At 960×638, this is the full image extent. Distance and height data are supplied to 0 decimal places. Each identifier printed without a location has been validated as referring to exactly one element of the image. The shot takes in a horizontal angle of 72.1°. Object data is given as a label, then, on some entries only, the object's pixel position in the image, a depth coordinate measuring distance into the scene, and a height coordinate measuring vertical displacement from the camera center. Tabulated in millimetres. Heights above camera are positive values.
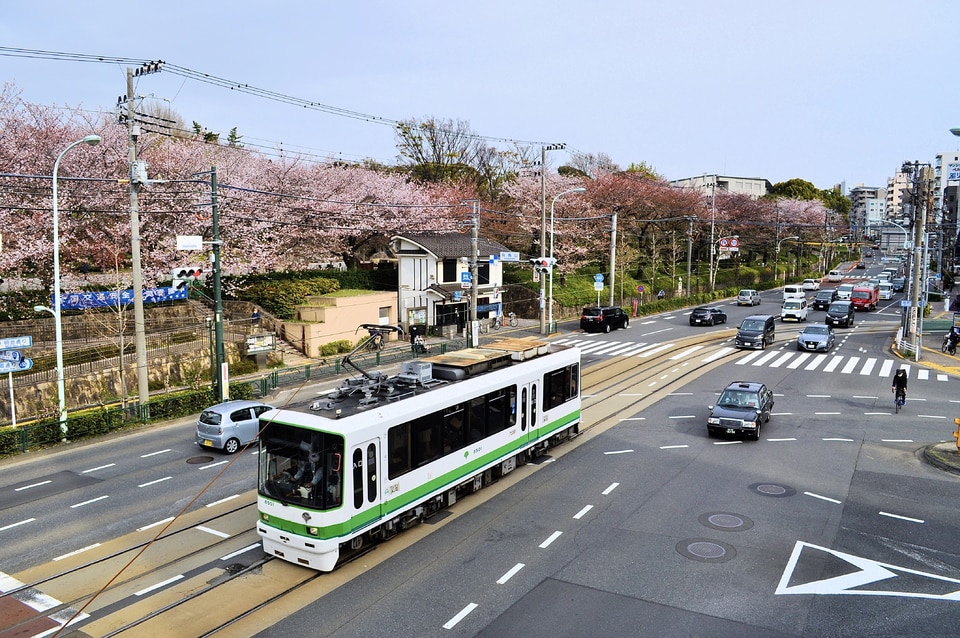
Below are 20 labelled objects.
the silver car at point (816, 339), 39469 -4348
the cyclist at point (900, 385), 25281 -4518
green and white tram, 11672 -3724
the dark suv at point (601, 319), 49000 -3945
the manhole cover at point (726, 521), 14336 -5637
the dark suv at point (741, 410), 21281 -4770
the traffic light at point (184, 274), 23641 -355
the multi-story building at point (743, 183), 141375 +18356
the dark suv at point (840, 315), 49469 -3624
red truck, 61281 -2849
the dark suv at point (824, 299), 61500 -3021
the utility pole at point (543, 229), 45438 +2535
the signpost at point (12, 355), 21062 -2958
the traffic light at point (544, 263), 43216 +174
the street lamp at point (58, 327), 21688 -2108
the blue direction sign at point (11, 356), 21266 -2976
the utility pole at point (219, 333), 25144 -2686
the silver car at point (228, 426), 20531 -5104
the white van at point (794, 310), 53750 -3557
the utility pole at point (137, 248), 23281 +572
